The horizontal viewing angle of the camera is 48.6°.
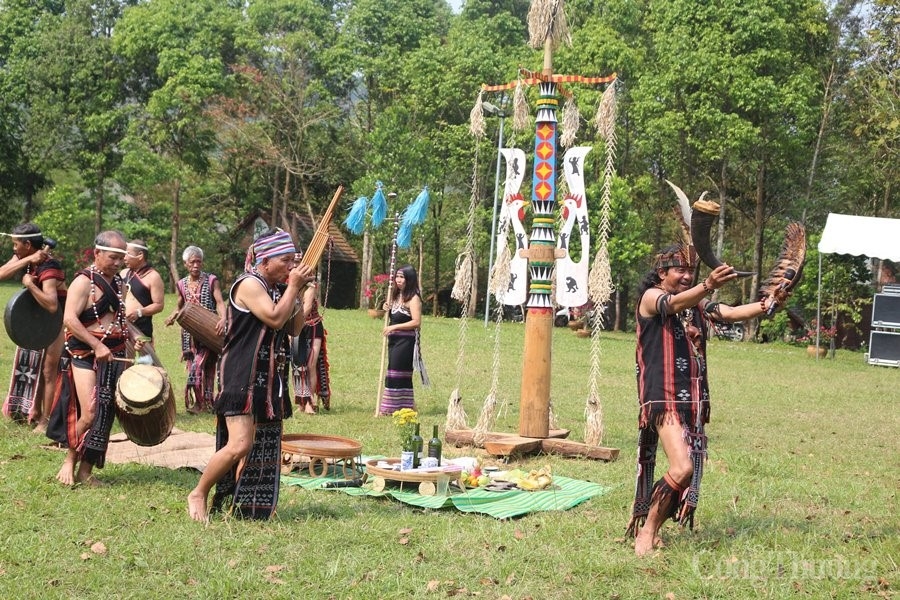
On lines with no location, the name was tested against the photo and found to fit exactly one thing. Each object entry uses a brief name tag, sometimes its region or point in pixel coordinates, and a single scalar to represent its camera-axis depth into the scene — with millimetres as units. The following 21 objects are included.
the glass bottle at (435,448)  8367
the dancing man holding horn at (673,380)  6121
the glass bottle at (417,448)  8273
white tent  22328
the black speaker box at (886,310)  25062
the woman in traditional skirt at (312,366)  12312
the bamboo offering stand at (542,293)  10031
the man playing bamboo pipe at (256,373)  6359
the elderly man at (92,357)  7535
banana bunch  8336
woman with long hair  12102
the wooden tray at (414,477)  7977
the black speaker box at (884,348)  25125
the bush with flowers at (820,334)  27328
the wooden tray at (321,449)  8328
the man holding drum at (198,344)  11969
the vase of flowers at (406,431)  8219
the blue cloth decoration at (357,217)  12938
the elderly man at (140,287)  10531
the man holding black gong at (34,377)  9188
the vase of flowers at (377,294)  33041
